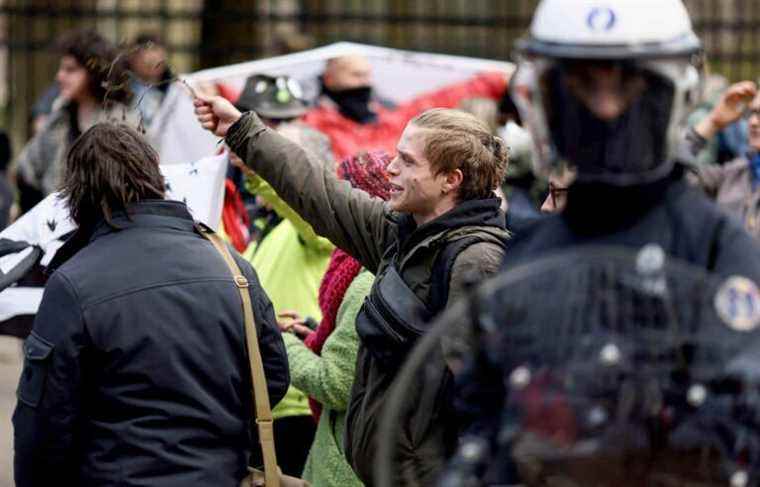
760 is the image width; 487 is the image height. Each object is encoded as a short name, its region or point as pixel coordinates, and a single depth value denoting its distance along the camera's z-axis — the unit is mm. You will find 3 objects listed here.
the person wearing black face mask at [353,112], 17094
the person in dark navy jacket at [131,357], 8445
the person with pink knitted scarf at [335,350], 9703
